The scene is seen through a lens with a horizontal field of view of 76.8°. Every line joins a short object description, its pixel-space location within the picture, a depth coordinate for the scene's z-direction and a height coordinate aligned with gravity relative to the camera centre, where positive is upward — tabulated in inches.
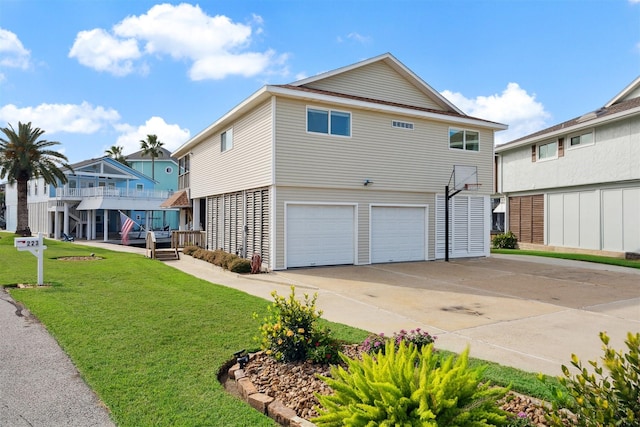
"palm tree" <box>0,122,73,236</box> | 1061.8 +151.1
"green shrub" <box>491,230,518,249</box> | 892.6 -52.7
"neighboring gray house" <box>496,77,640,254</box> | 679.7 +69.9
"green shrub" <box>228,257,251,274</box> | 490.9 -60.8
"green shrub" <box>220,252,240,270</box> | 515.4 -56.7
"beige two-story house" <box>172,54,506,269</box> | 514.0 +66.8
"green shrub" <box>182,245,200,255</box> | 690.9 -57.5
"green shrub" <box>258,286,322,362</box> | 176.4 -51.3
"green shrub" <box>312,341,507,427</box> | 99.8 -46.9
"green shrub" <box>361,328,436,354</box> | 170.2 -52.9
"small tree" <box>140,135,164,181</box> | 1847.6 +322.4
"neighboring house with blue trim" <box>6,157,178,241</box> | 1214.3 +49.7
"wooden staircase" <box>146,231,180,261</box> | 670.4 -61.8
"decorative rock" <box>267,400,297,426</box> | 132.7 -65.8
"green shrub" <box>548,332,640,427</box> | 86.0 -40.3
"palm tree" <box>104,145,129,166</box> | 1961.1 +313.9
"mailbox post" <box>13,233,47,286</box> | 372.8 -28.2
